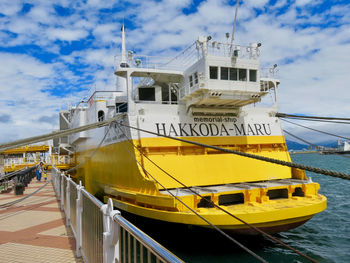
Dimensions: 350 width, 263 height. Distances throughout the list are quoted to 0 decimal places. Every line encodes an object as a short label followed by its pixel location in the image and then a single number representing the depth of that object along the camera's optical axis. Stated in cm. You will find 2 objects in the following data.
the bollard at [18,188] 1334
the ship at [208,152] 740
